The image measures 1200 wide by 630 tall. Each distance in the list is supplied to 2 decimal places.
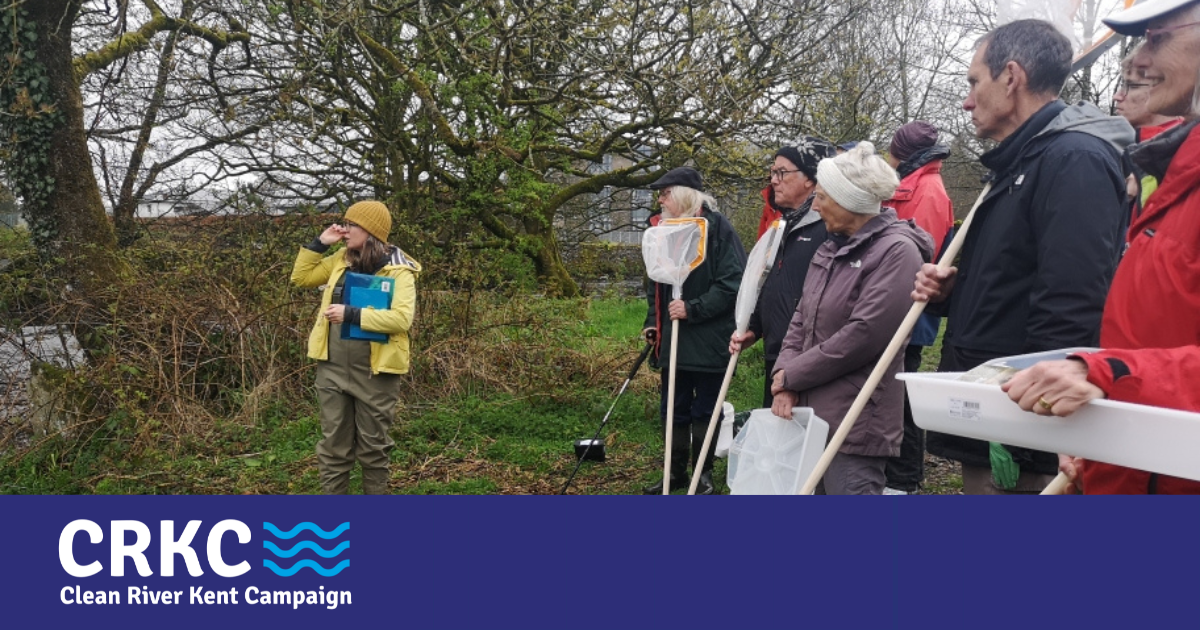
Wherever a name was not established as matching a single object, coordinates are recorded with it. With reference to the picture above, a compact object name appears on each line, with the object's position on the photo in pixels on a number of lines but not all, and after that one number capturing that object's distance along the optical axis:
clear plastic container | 3.28
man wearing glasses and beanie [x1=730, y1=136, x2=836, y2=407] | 4.08
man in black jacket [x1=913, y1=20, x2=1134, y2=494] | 2.50
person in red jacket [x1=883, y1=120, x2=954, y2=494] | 4.88
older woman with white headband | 3.22
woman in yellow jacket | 4.73
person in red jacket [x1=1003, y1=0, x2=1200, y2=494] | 1.72
